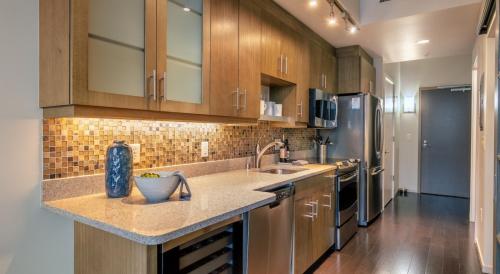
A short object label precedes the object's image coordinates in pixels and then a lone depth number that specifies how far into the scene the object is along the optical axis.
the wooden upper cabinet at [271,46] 2.39
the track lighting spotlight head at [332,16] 2.45
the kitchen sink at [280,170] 2.60
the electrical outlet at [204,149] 2.23
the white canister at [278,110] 2.75
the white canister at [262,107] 2.47
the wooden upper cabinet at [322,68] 3.25
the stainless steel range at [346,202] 2.98
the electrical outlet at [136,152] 1.72
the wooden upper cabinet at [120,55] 1.21
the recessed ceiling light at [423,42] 3.59
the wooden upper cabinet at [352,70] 3.82
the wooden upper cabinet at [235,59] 1.88
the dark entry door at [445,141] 5.48
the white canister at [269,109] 2.62
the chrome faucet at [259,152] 2.67
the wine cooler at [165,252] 1.07
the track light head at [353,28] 2.85
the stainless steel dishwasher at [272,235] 1.68
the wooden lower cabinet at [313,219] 2.23
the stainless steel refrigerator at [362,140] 3.69
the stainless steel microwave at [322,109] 3.14
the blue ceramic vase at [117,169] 1.45
